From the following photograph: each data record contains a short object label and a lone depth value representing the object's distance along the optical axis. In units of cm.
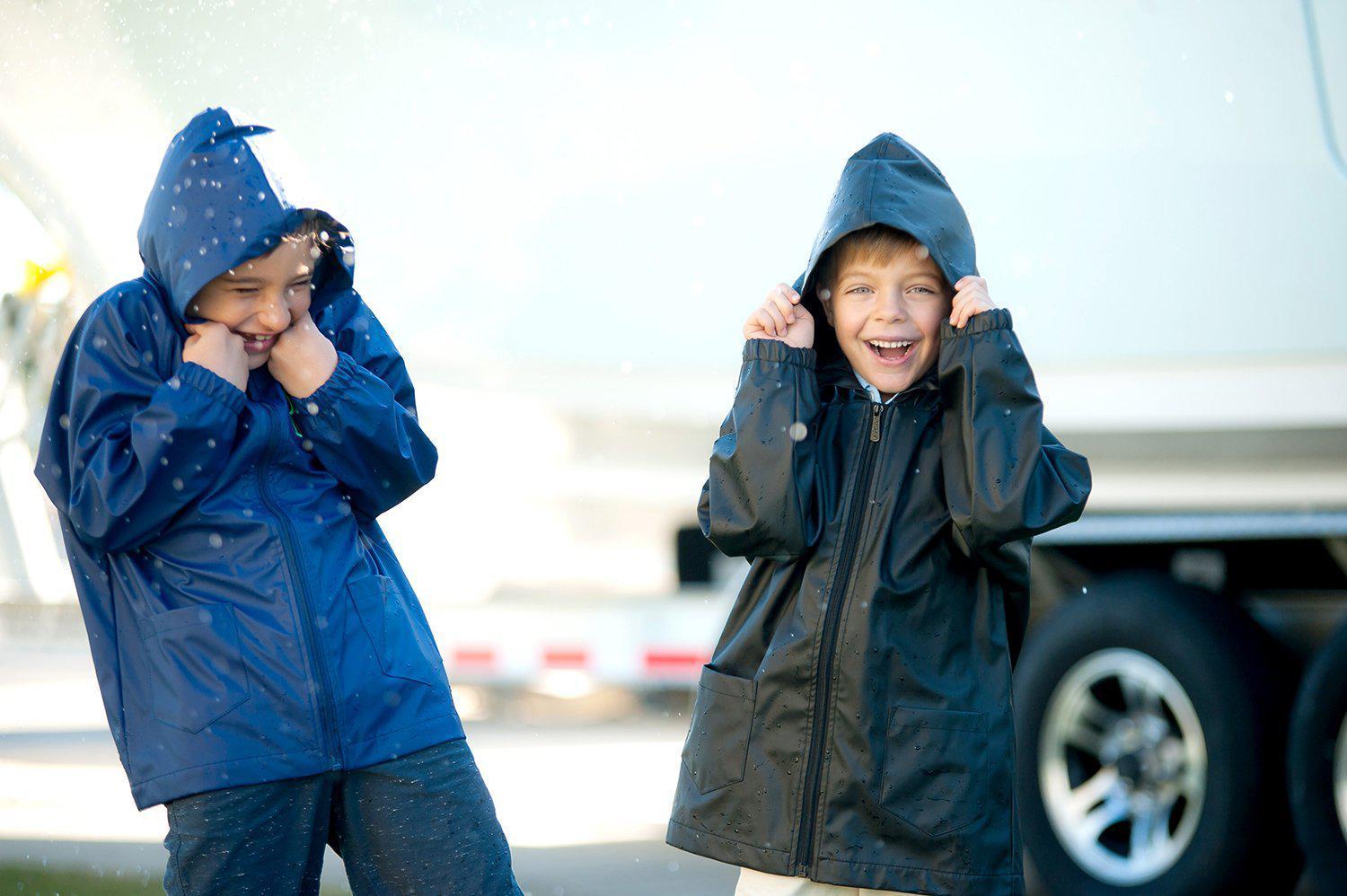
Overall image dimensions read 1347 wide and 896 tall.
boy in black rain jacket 497
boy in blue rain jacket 478
